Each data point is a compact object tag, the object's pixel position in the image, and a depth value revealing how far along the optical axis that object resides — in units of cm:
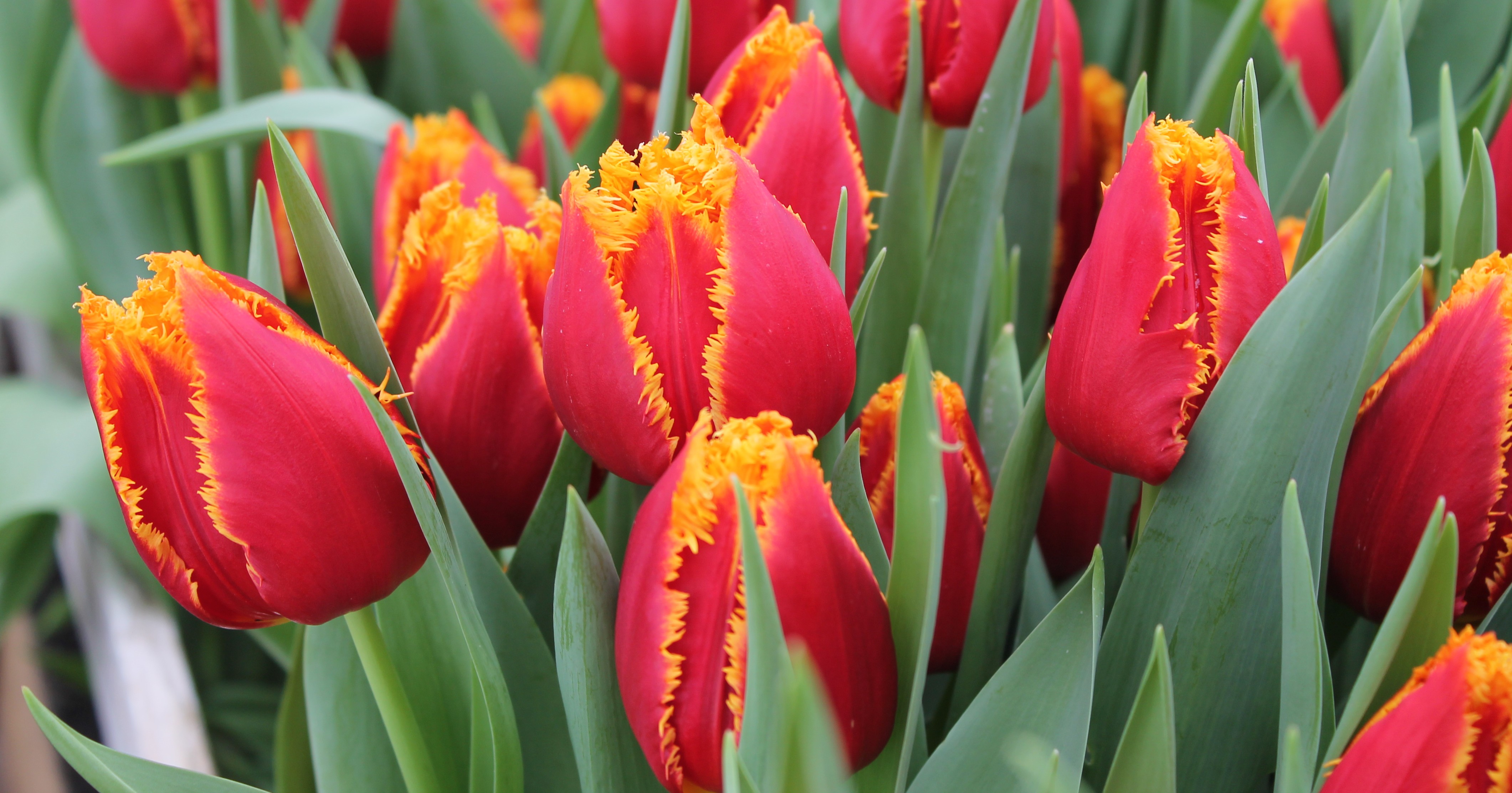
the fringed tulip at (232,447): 73
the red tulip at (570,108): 107
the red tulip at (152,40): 109
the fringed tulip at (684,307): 73
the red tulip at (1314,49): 100
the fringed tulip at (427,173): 83
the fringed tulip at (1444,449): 73
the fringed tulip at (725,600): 71
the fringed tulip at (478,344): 77
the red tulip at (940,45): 82
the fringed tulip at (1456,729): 69
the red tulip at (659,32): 89
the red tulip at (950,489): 77
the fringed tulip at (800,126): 77
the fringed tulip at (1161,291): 73
